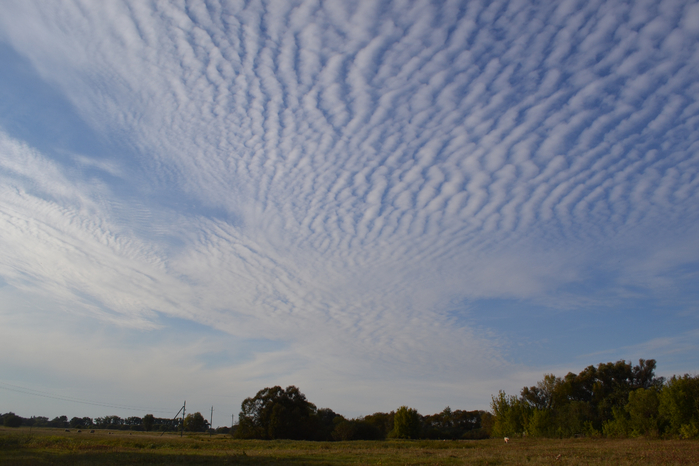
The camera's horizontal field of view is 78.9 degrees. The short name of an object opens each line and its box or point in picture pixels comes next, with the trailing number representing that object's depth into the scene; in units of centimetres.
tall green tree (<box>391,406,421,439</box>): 7962
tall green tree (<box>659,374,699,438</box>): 4928
